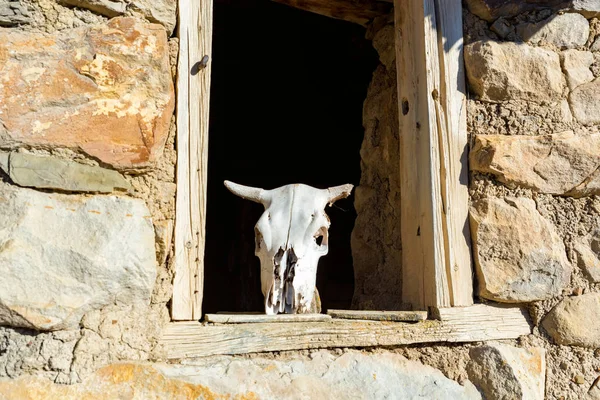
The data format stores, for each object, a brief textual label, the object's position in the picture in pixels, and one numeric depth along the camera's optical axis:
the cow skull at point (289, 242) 2.33
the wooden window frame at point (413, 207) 2.13
